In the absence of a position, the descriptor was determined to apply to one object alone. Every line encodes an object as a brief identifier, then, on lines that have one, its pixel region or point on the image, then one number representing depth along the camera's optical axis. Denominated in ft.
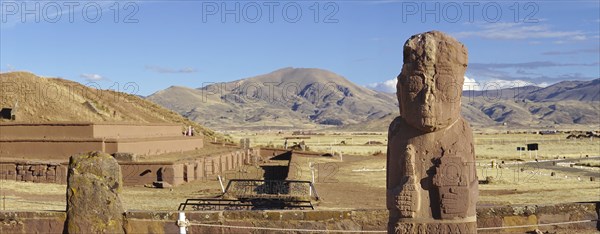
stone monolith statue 24.84
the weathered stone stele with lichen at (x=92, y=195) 31.68
